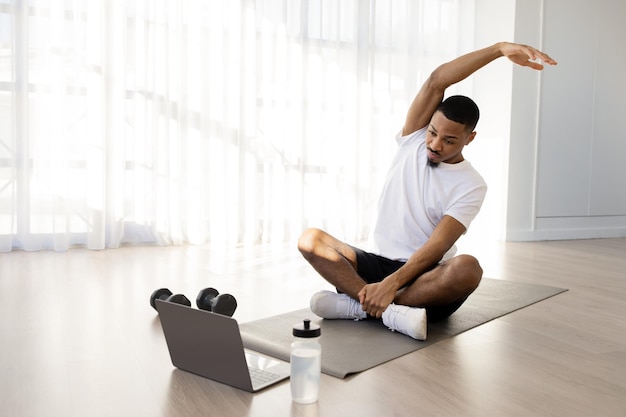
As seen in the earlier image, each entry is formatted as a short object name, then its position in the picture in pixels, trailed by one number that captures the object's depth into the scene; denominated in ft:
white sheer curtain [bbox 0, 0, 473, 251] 11.79
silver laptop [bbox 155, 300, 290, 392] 4.59
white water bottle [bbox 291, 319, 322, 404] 4.53
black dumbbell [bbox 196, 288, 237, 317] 6.49
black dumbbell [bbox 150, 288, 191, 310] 6.99
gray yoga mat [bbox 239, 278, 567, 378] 5.60
